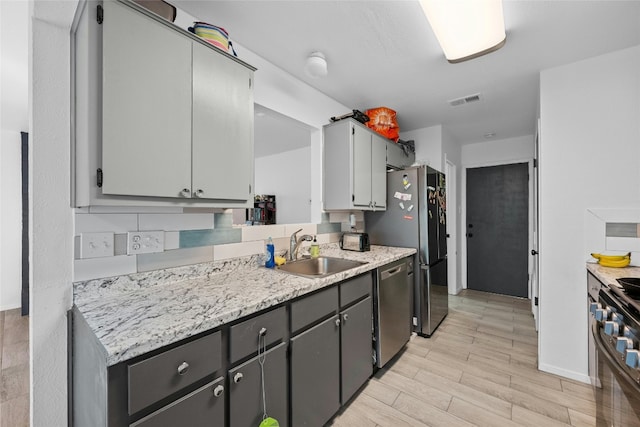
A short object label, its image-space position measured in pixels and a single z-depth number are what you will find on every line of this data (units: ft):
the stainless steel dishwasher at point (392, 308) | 6.86
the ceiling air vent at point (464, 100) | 9.00
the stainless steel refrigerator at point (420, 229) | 8.96
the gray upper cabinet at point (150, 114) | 3.42
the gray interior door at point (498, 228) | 13.47
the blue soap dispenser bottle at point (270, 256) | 6.20
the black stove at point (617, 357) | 3.02
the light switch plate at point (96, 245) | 3.92
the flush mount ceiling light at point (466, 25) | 4.71
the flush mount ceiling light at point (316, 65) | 6.44
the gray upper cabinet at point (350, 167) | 8.22
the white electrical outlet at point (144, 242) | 4.35
